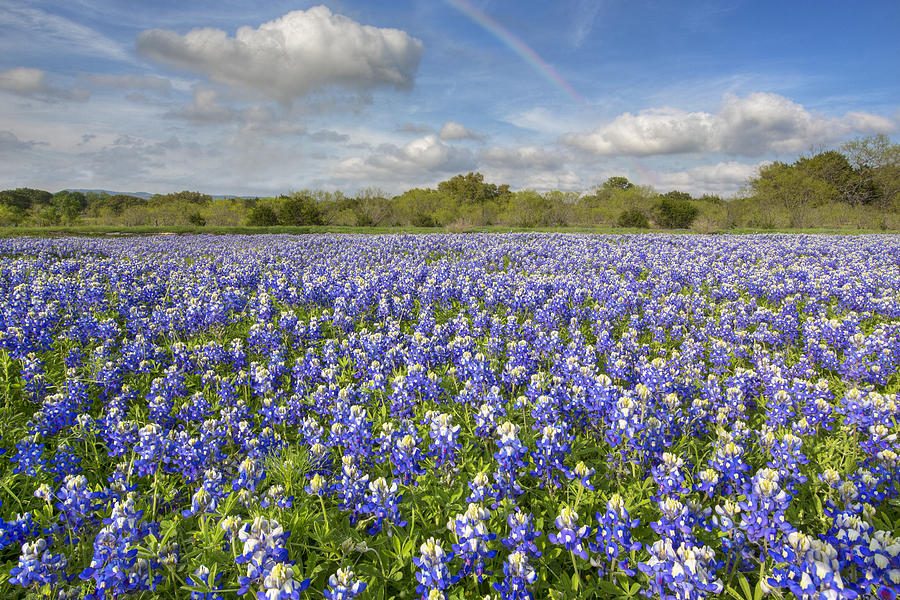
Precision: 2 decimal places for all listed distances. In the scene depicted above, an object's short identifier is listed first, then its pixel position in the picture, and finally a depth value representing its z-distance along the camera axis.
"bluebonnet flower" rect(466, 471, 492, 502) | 2.67
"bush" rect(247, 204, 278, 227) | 51.66
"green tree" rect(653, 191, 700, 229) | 60.09
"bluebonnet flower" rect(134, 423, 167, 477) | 3.28
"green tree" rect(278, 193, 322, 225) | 55.88
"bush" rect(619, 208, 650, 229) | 56.98
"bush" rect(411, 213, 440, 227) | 59.88
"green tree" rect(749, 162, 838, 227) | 52.12
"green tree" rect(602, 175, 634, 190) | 96.38
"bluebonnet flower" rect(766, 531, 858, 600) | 1.83
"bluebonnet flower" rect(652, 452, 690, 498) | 2.82
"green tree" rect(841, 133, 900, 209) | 52.04
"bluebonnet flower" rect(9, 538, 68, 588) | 2.24
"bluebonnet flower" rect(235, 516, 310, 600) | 1.95
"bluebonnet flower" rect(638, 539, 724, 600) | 1.98
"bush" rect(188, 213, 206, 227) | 55.16
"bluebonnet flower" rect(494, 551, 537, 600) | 2.26
